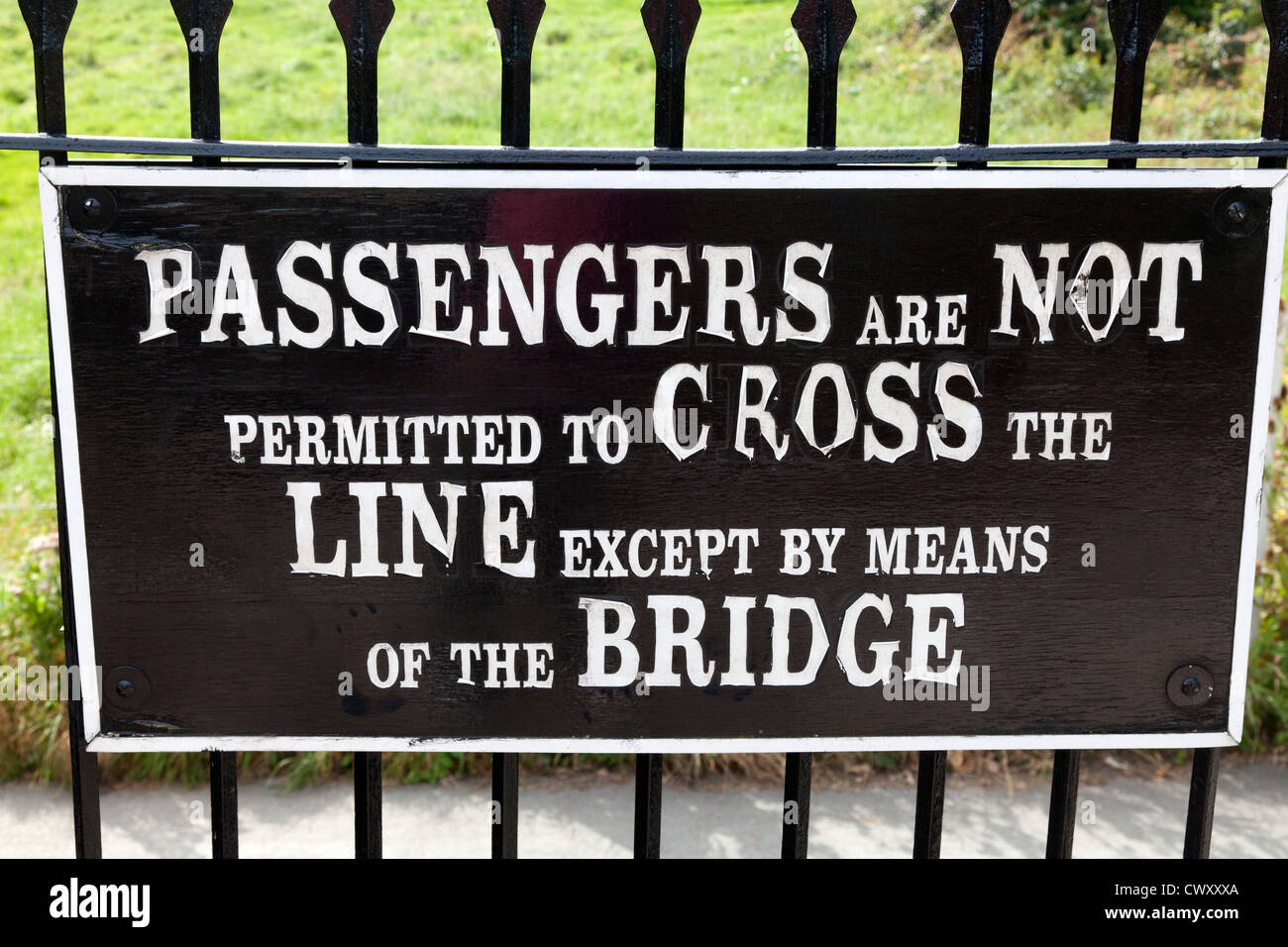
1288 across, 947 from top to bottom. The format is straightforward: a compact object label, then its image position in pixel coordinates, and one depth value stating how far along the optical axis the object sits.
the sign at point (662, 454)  1.88
